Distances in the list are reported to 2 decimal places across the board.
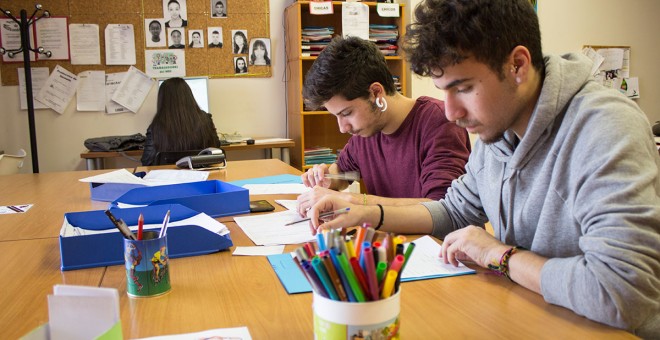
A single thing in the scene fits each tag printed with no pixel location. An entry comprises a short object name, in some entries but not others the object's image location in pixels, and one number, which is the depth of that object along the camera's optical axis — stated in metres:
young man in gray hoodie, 0.90
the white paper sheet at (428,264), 1.13
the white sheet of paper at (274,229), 1.40
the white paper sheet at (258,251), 1.29
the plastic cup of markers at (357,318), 0.69
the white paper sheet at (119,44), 4.16
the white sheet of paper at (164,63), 4.25
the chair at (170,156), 3.10
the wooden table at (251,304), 0.88
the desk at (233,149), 3.79
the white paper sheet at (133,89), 4.22
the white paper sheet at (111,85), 4.20
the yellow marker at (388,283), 0.69
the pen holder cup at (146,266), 1.02
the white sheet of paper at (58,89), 4.11
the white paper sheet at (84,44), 4.11
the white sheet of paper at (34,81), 4.07
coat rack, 3.74
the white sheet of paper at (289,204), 1.76
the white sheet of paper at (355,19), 4.16
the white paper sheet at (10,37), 4.02
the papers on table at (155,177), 2.09
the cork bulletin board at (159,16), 4.07
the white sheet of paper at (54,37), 4.07
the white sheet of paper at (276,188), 2.04
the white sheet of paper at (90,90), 4.16
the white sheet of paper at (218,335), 0.86
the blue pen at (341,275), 0.67
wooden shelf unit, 4.18
